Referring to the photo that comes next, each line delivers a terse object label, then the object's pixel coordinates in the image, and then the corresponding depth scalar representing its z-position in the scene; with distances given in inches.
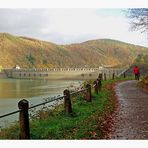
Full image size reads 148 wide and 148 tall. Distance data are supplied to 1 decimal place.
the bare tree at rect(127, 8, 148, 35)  321.0
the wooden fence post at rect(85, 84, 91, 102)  283.3
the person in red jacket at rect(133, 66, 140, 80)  639.1
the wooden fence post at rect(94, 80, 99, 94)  345.8
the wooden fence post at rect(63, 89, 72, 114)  222.7
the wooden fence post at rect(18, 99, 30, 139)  162.8
